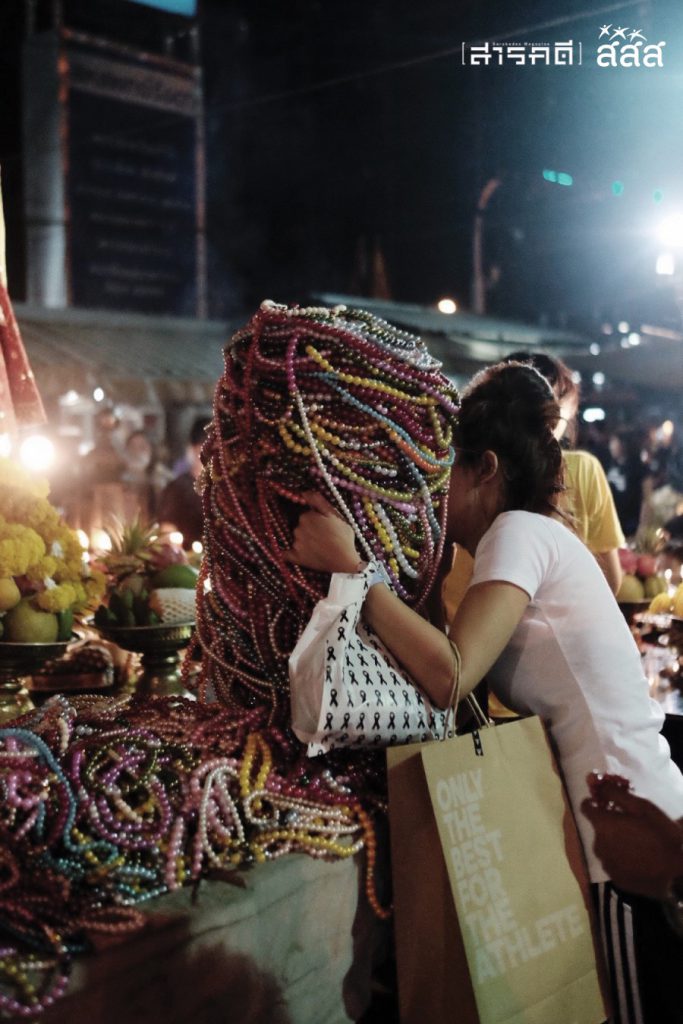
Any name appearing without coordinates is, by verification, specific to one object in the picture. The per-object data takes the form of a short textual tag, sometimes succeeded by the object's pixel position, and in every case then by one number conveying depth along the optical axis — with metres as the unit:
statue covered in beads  1.48
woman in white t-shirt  1.47
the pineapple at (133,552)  2.68
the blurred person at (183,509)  5.46
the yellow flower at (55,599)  2.11
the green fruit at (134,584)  2.50
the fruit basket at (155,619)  2.40
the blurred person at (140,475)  7.94
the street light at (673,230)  7.83
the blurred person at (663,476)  7.32
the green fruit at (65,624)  2.16
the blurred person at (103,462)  7.94
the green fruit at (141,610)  2.44
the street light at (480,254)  15.48
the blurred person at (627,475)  8.65
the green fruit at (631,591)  3.30
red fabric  2.52
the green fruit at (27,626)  2.08
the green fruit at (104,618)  2.44
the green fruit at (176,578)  2.55
